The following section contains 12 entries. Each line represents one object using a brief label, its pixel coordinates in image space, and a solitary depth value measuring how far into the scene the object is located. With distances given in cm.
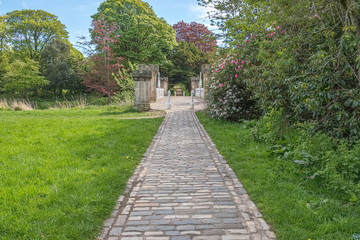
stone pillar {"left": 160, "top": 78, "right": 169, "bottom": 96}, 3044
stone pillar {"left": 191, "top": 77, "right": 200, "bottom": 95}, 2939
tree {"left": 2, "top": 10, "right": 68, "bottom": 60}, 3453
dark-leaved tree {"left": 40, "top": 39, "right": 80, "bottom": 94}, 3183
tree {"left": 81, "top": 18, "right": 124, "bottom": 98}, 2459
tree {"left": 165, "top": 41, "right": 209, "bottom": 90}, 3759
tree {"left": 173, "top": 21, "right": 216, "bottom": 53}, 4331
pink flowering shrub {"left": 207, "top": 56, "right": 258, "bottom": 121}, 1063
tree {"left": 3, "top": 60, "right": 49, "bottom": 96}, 2764
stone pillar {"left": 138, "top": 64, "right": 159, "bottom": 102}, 2040
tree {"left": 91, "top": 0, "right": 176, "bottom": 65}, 2664
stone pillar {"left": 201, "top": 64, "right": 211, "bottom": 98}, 2197
